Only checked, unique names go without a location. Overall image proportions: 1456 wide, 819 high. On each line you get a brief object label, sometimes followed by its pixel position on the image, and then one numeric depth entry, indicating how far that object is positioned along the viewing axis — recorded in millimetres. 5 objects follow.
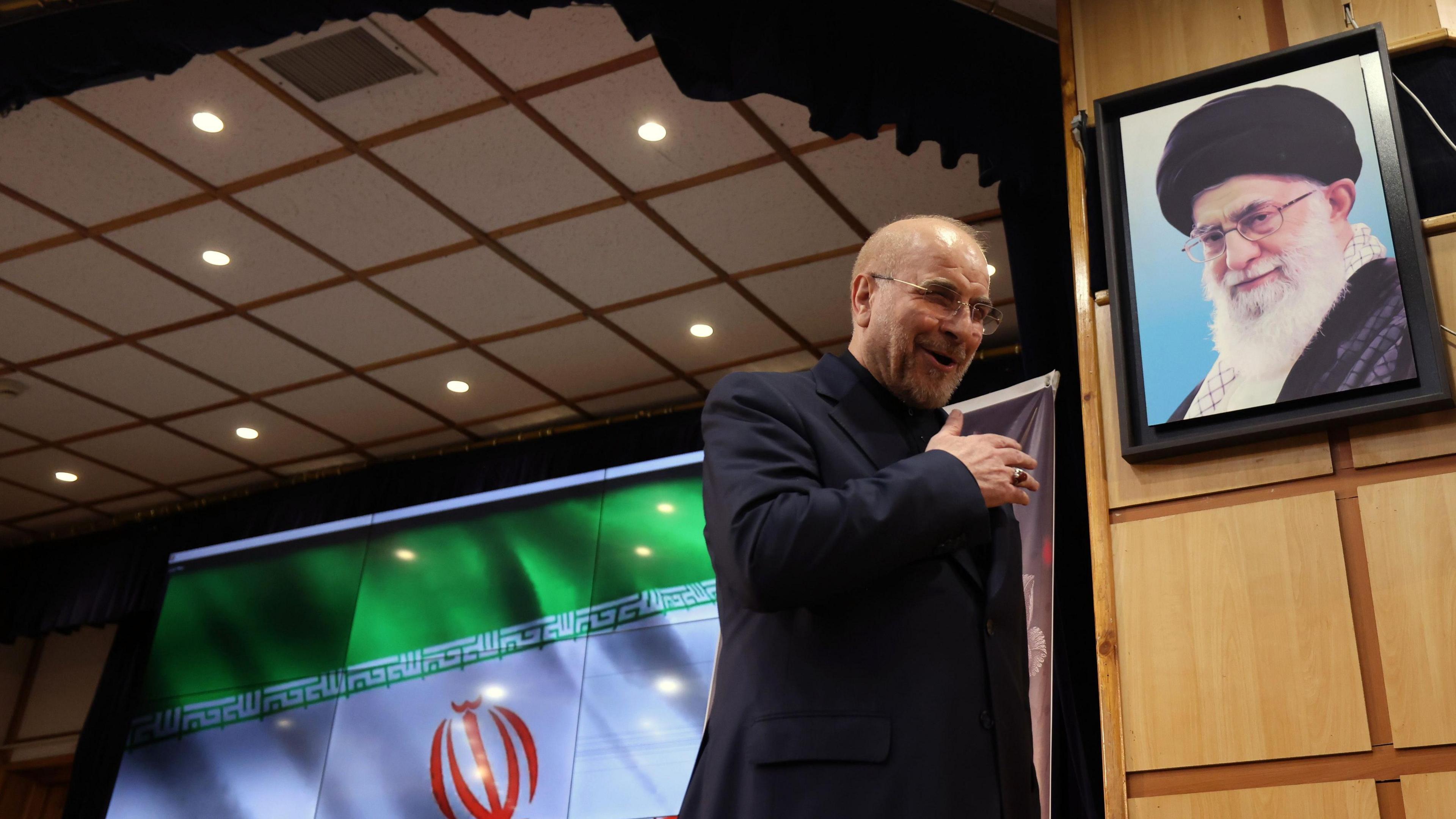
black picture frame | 2508
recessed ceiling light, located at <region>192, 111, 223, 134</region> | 4863
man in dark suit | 1229
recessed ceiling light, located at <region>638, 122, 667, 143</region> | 4957
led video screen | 6535
